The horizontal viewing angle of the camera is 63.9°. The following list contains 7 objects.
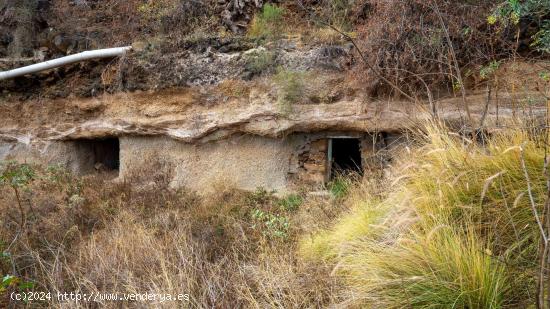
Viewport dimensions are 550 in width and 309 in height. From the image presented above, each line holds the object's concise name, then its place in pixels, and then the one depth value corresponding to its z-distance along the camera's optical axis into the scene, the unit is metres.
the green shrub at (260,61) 6.58
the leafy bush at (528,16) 4.16
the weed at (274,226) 4.29
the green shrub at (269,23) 6.89
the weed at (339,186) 5.74
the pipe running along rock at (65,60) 7.51
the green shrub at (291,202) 5.99
